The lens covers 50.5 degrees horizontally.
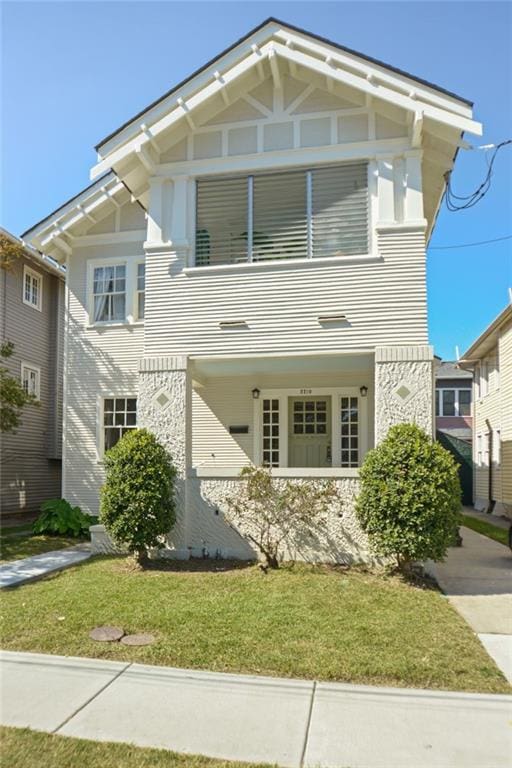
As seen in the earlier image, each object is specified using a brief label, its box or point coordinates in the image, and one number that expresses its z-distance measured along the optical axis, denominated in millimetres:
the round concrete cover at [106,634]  5188
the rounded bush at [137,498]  8031
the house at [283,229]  8438
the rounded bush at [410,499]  7004
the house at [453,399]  27703
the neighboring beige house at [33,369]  14773
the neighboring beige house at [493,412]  16438
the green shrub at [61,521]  11547
